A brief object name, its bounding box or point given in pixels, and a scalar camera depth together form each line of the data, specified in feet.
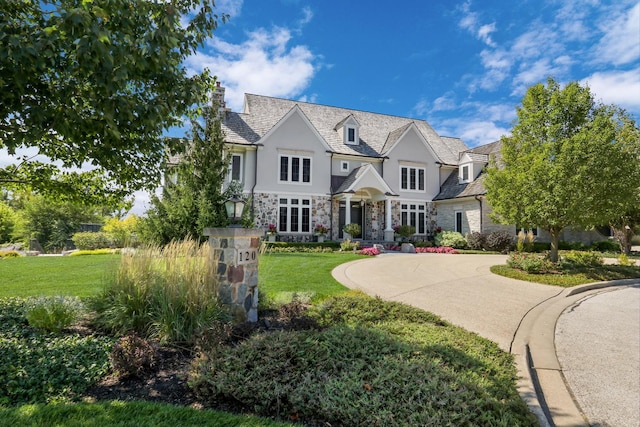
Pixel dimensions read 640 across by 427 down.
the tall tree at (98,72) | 8.64
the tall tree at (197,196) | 40.16
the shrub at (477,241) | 66.49
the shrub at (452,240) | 67.92
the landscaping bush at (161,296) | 13.41
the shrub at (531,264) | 34.63
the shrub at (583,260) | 38.01
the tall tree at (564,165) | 33.06
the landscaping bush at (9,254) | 48.24
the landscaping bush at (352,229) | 65.21
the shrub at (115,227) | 65.57
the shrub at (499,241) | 64.18
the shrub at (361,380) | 8.37
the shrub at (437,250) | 63.26
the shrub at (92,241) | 65.98
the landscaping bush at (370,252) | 53.23
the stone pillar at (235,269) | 15.60
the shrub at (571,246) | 68.80
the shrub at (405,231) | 70.33
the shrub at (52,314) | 13.42
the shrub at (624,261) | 40.73
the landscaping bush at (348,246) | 58.49
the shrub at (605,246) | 70.38
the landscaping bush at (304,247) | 56.34
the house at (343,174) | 65.77
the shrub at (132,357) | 10.48
